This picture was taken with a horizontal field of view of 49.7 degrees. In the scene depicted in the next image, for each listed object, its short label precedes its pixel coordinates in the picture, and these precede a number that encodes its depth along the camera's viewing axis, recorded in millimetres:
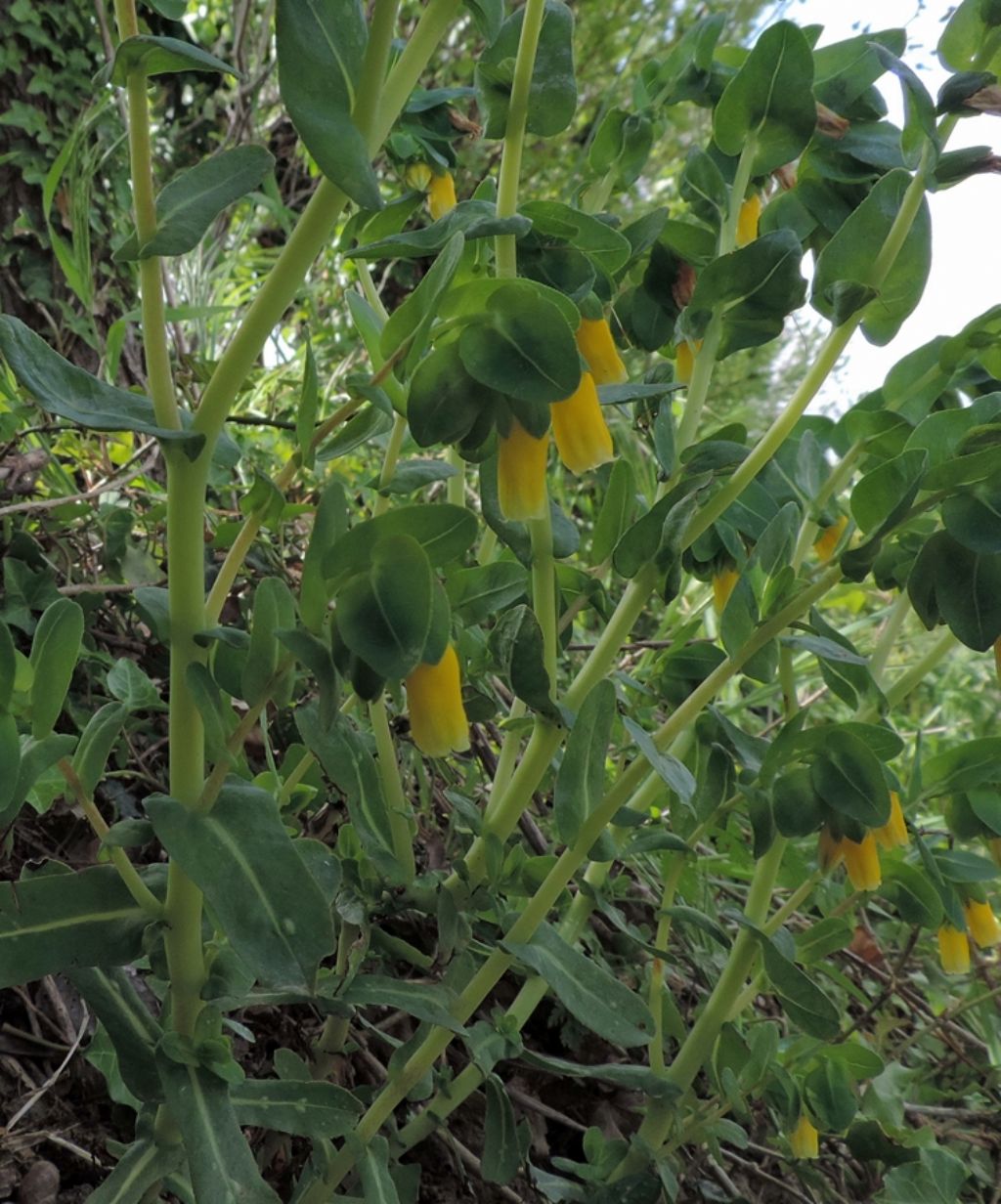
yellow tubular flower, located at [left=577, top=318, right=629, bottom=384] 200
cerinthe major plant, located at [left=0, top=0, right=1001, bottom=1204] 152
